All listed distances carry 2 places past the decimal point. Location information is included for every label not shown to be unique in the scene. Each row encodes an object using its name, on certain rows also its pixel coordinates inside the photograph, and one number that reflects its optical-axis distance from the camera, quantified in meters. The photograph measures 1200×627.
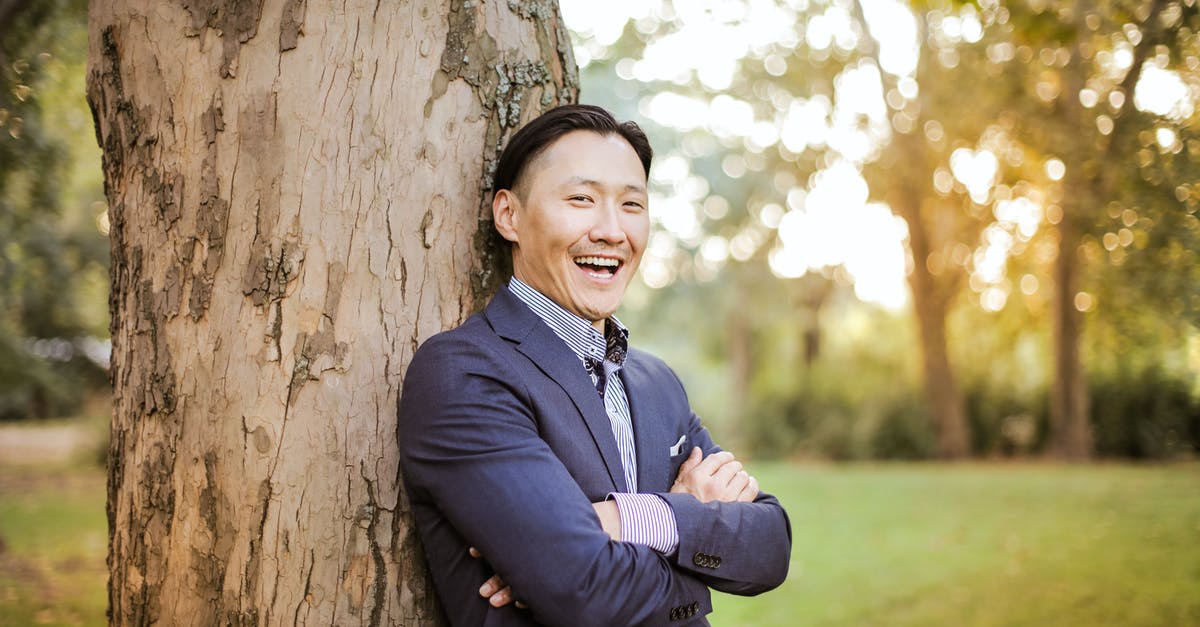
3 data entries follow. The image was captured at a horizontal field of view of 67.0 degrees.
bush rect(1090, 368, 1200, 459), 16.19
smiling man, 2.02
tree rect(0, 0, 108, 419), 6.74
